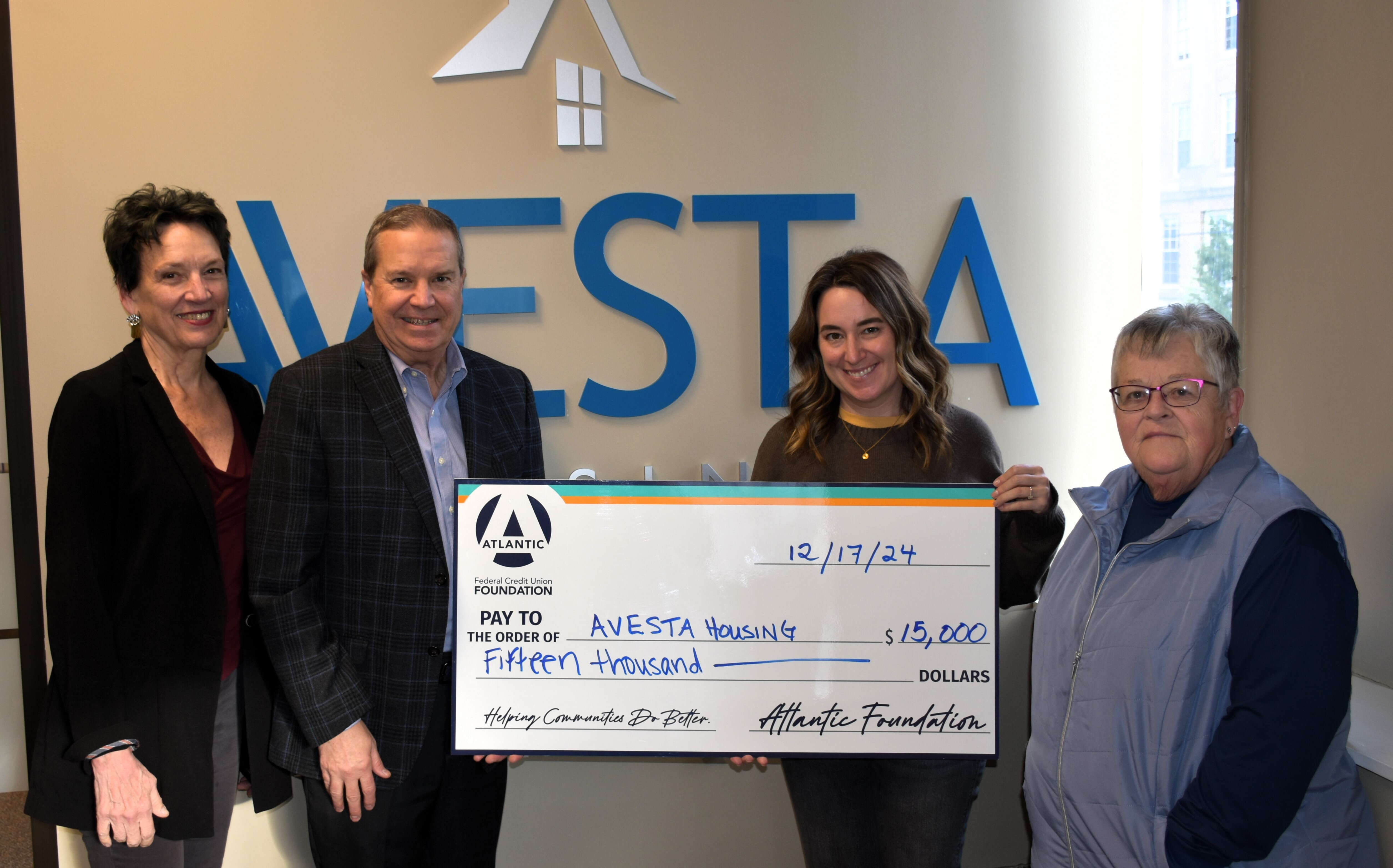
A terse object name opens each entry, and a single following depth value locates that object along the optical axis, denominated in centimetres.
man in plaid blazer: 176
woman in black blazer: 176
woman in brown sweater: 189
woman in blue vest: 136
